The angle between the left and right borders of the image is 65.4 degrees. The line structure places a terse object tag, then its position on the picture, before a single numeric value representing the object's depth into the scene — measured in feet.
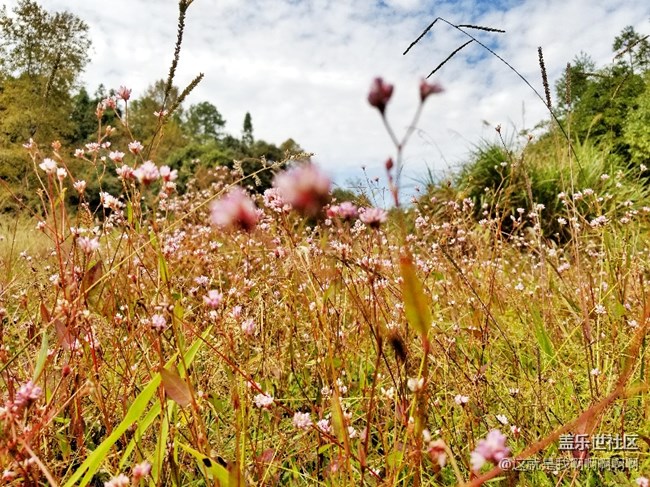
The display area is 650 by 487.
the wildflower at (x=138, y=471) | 0.62
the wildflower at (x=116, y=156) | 1.12
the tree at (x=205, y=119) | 111.78
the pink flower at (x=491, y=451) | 0.46
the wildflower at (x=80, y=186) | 1.01
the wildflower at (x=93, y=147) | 1.25
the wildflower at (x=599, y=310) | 1.19
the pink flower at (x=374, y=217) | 0.53
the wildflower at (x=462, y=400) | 0.85
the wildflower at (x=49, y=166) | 0.89
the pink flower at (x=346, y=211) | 0.59
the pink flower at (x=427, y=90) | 0.46
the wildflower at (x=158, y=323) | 0.68
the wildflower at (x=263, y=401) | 0.79
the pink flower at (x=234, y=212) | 0.57
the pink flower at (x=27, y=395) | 0.62
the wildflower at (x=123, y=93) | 1.24
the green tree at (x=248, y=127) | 118.87
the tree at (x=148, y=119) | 63.02
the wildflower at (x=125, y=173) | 0.98
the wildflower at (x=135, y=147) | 1.09
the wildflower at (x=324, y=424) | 0.91
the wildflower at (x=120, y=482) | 0.61
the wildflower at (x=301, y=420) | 0.82
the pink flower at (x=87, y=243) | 0.88
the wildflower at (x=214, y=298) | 0.77
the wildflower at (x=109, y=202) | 1.01
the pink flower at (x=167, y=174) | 0.82
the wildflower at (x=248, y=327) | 0.85
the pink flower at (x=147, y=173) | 0.74
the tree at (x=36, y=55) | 23.74
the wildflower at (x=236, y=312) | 1.04
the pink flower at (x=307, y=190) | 0.46
